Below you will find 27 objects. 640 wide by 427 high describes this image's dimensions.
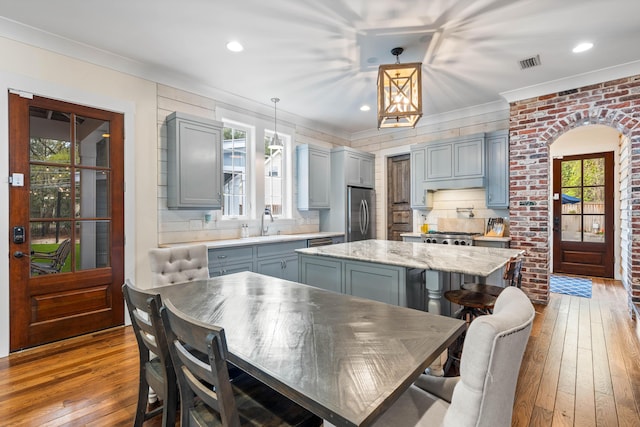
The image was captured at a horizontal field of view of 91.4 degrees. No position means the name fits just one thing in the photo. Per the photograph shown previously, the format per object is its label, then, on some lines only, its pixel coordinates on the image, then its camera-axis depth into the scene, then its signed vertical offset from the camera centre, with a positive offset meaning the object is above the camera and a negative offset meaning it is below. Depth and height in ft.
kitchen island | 7.34 -1.57
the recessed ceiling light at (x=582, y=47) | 9.93 +5.23
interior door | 19.06 +0.75
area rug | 15.24 -4.10
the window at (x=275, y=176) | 16.37 +1.78
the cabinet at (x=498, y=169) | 14.37 +1.84
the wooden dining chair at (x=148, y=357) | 4.27 -2.30
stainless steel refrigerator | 17.93 -0.26
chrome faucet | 15.53 -0.95
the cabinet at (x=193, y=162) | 11.76 +1.85
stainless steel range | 14.66 -1.40
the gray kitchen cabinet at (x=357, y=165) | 17.95 +2.63
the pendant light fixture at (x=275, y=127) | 14.25 +4.29
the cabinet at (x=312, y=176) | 17.13 +1.84
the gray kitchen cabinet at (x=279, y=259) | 13.16 -2.22
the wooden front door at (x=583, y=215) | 18.20 -0.40
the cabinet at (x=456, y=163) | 14.90 +2.29
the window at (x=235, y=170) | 14.69 +1.89
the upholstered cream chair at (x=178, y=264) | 7.70 -1.42
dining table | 2.80 -1.65
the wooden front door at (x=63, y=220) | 8.98 -0.31
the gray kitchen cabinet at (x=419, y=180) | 16.90 +1.60
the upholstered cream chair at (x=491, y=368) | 2.54 -1.35
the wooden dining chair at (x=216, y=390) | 3.09 -2.12
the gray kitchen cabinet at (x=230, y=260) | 11.63 -1.96
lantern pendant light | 7.98 +3.06
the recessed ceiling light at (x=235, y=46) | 9.82 +5.24
